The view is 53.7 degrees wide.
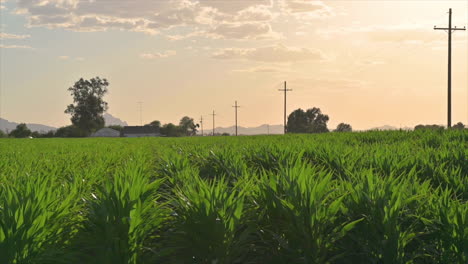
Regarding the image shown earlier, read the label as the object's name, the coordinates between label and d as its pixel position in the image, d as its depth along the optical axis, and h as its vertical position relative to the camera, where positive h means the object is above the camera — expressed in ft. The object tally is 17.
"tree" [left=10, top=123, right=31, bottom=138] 374.84 +3.09
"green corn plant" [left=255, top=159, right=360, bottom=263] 13.25 -2.59
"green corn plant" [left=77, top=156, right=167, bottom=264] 12.96 -2.66
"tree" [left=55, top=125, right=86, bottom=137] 371.97 +3.26
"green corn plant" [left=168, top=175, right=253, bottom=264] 13.44 -2.81
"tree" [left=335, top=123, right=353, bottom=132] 510.58 +12.33
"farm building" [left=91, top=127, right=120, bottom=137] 448.24 +3.37
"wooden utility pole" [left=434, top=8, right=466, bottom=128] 124.36 +13.09
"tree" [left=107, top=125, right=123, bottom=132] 522.92 +10.31
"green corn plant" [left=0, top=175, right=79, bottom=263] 11.85 -2.55
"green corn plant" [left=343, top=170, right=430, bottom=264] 12.99 -2.57
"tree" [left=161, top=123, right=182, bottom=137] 485.56 +6.72
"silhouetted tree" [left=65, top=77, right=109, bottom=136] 389.60 +25.02
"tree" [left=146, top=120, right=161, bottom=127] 563.48 +16.41
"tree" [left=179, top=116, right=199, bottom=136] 550.28 +13.99
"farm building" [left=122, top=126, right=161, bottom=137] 505.04 +5.79
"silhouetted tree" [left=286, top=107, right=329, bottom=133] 439.63 +15.23
